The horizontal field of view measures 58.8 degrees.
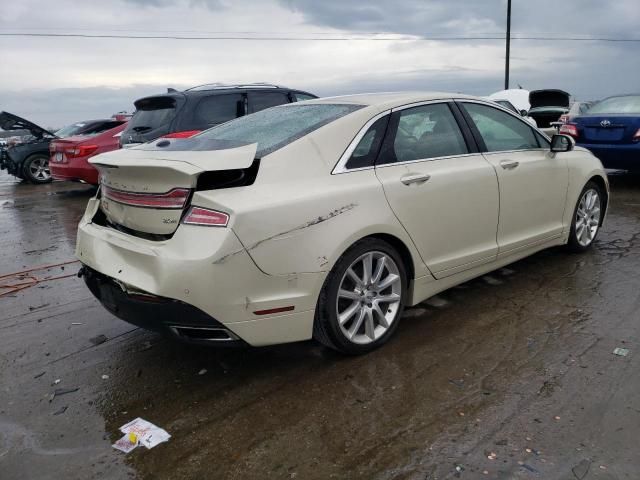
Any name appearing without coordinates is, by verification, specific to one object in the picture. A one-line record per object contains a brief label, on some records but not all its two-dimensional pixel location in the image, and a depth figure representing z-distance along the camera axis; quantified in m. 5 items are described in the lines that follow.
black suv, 7.87
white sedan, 2.84
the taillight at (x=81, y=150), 10.50
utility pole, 27.73
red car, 10.50
